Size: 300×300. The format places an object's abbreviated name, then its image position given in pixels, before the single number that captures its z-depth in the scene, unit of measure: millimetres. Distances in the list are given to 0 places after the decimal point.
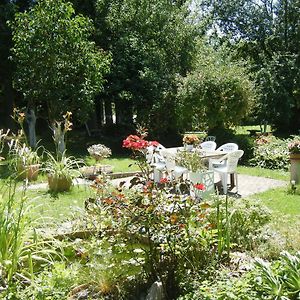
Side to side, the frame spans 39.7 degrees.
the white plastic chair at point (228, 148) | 9427
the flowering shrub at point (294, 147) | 8469
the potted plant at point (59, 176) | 8133
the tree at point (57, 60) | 12125
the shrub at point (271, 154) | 11430
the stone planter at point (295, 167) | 8438
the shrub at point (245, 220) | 4109
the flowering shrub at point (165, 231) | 3279
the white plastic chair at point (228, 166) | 7871
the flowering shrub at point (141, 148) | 3467
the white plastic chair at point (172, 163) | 7492
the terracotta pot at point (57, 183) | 8125
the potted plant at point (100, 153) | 10086
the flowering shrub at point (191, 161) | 7242
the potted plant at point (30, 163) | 8383
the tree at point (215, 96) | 13594
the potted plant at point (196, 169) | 7020
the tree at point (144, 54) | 16125
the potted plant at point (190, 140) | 7861
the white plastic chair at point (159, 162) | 8227
